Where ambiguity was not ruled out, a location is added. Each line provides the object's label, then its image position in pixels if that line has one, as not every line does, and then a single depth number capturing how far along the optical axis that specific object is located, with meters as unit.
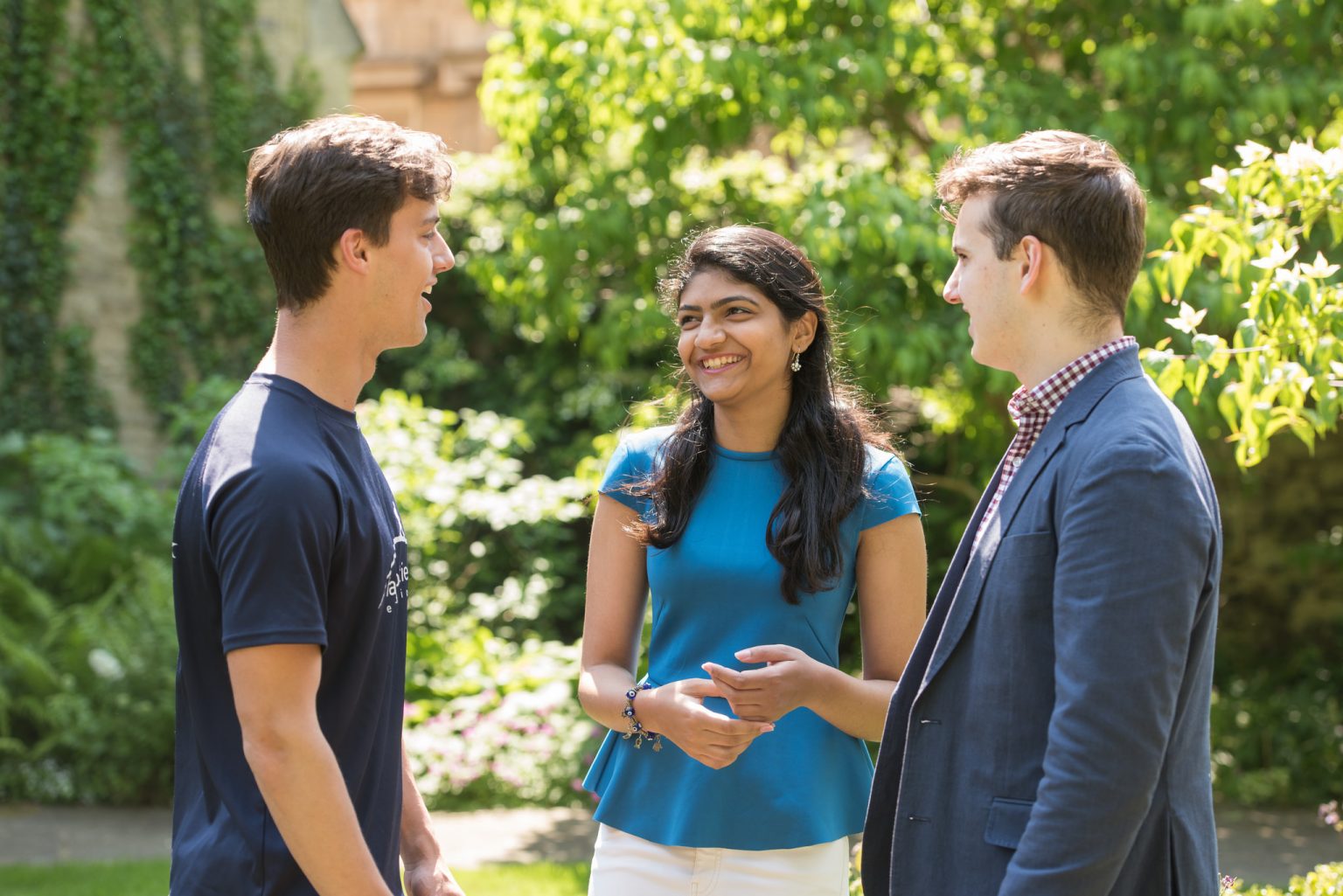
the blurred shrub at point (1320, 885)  3.63
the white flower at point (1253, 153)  3.13
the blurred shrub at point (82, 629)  7.21
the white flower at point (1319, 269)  2.97
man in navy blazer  1.68
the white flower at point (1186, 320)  2.99
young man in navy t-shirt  1.75
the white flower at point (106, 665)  7.51
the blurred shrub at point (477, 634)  7.30
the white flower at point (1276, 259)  2.91
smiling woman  2.51
